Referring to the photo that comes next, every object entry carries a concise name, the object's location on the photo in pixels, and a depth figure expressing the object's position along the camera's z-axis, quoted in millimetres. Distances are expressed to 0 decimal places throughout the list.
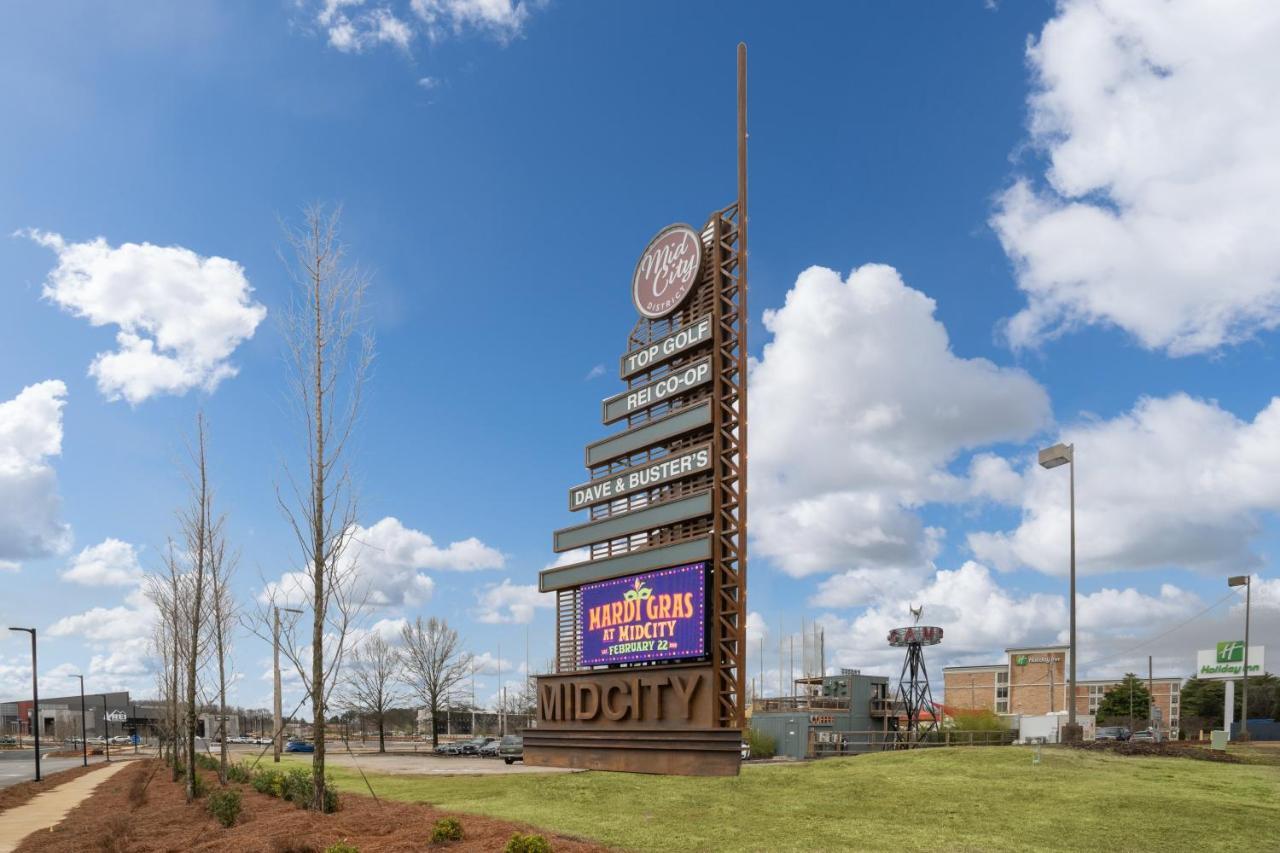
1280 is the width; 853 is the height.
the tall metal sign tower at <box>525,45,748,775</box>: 25234
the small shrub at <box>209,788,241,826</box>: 23891
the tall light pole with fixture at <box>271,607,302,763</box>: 41812
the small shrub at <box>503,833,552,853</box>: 15789
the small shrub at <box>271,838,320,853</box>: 18484
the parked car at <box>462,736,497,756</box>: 71125
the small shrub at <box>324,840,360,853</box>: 16719
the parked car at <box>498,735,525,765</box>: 59406
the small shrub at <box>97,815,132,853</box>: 22234
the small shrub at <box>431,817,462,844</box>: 18484
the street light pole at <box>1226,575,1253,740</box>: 59969
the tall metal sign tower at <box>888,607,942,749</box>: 64250
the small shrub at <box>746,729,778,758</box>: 52406
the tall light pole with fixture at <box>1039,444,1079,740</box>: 38969
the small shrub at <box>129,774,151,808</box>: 35578
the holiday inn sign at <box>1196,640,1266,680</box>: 60250
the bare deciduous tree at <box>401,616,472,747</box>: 88125
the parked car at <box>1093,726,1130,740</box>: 74169
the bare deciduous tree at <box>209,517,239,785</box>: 36344
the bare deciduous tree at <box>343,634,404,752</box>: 85125
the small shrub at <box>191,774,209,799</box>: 32916
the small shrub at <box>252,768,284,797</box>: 28992
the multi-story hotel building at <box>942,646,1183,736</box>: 111500
